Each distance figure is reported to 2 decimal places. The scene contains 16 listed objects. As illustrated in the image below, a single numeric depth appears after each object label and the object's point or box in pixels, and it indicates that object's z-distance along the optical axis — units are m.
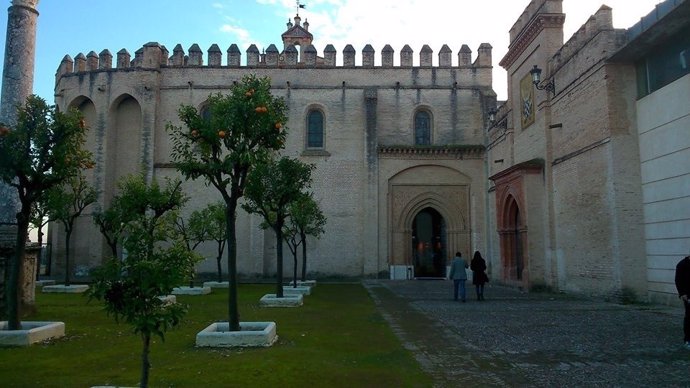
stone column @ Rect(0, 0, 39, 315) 12.11
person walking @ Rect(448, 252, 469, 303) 16.86
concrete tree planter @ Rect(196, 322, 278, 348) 8.75
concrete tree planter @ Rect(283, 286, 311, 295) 18.88
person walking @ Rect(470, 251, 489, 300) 17.24
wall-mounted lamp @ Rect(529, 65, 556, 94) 19.36
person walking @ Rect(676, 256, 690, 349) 8.66
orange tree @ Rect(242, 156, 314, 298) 16.06
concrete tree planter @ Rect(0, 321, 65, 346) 8.98
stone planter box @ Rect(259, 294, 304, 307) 14.91
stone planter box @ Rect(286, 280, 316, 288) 23.27
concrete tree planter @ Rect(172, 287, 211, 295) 19.91
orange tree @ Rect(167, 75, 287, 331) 10.09
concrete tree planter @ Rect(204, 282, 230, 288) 23.82
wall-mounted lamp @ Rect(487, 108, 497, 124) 26.94
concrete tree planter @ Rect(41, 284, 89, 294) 20.35
